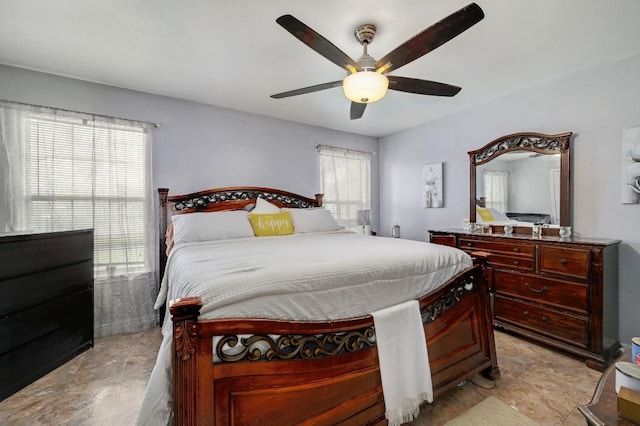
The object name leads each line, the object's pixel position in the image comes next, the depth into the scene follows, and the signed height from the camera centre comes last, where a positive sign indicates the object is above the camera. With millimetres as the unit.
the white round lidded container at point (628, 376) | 828 -519
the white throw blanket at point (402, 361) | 1380 -796
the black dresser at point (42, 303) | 1811 -677
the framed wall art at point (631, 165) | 2252 +366
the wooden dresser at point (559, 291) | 2164 -726
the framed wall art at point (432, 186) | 3859 +358
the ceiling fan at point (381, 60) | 1396 +956
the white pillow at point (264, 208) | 3256 +45
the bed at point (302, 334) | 974 -549
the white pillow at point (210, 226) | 2602 -145
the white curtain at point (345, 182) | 4227 +470
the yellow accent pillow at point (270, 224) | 2979 -140
